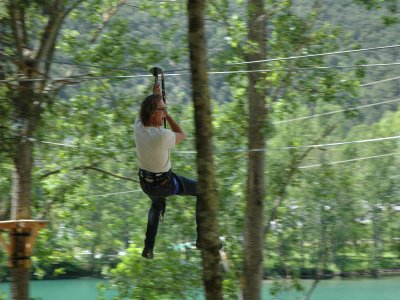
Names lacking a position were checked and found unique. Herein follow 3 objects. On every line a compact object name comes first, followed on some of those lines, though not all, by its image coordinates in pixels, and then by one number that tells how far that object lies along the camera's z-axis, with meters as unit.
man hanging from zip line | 10.16
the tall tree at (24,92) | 15.11
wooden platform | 13.79
